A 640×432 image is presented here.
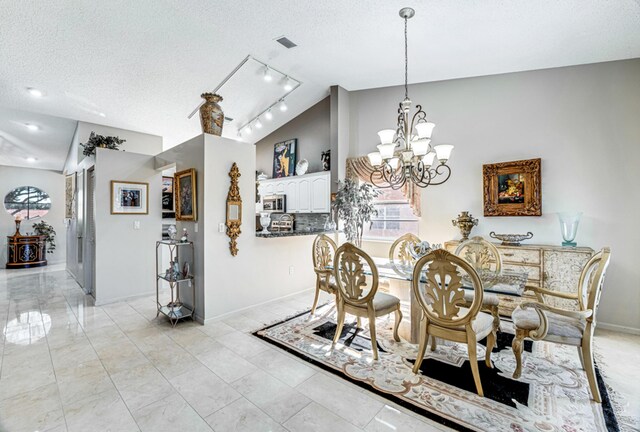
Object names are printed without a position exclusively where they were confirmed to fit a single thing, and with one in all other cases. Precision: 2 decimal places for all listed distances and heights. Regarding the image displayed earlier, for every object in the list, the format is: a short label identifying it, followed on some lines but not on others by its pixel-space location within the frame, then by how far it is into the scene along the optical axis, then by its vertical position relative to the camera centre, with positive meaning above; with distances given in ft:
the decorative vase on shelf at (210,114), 11.41 +4.12
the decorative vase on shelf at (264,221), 13.58 -0.25
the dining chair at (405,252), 11.50 -1.69
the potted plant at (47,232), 24.47 -1.24
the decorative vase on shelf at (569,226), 11.43 -0.53
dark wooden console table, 22.80 -2.71
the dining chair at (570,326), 6.85 -2.87
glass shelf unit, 11.46 -3.01
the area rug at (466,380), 6.12 -4.39
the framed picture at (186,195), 11.51 +0.91
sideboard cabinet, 10.93 -2.09
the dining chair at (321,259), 11.84 -1.90
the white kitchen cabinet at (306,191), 17.75 +1.65
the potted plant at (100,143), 14.19 +3.75
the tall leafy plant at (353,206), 15.71 +0.49
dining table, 8.04 -2.08
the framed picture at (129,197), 14.26 +1.02
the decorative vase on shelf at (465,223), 13.70 -0.44
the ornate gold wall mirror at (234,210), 11.88 +0.25
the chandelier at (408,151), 8.66 +2.02
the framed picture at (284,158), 20.83 +4.33
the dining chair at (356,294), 8.64 -2.51
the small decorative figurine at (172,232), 12.66 -0.69
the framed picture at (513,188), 12.51 +1.16
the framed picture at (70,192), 19.08 +1.83
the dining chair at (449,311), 6.91 -2.50
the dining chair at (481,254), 10.84 -1.64
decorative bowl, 12.44 -1.08
